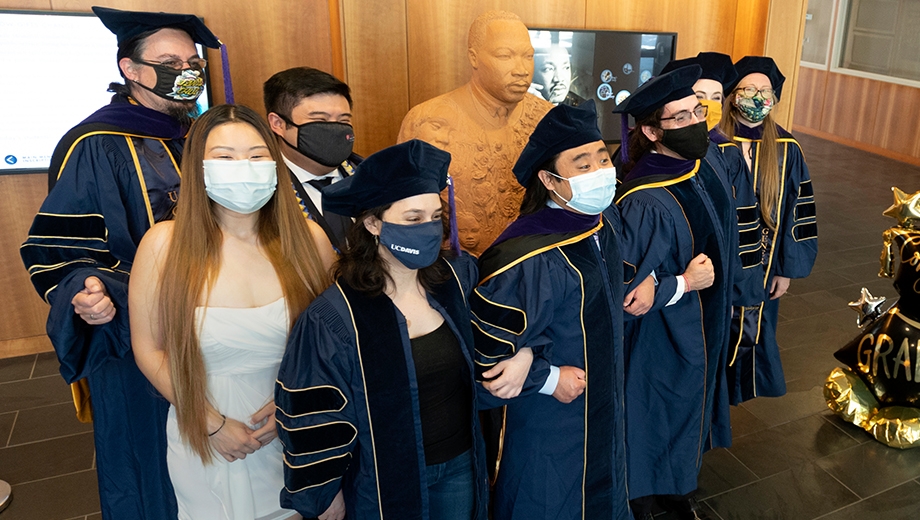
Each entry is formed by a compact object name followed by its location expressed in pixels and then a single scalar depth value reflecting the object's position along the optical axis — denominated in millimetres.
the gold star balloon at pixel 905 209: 3807
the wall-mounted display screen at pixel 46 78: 4605
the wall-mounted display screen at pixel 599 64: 5340
